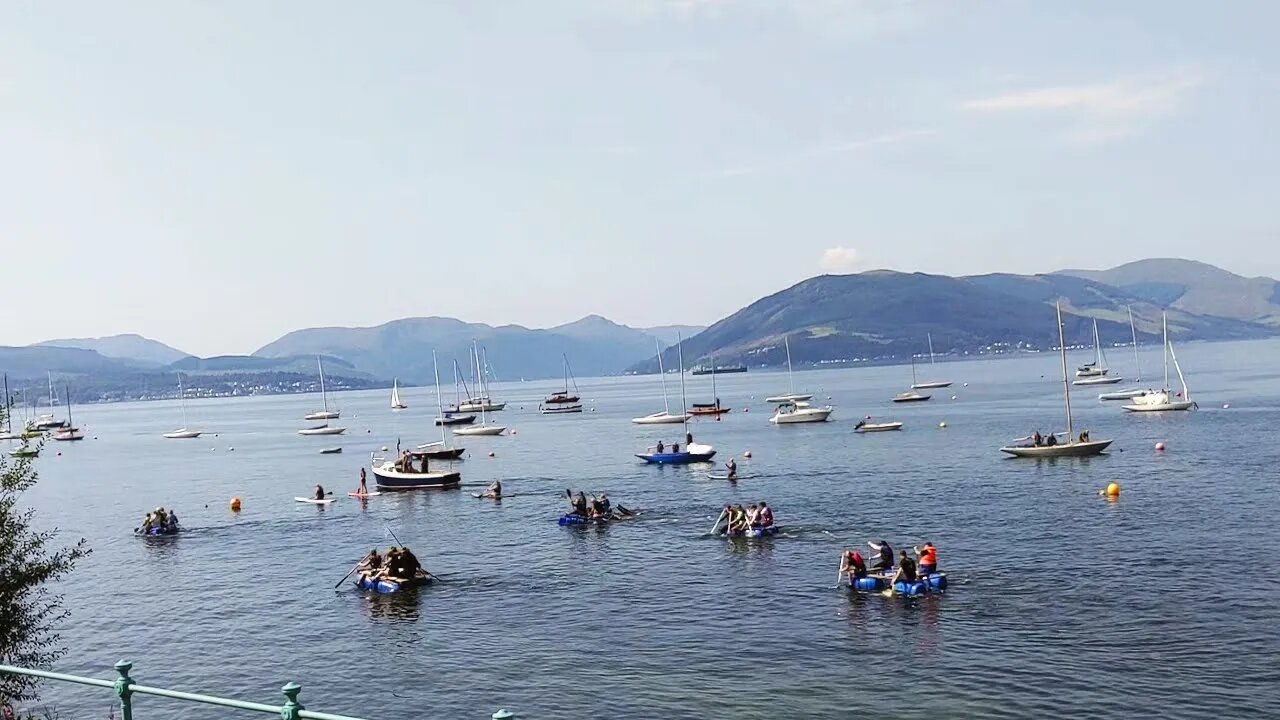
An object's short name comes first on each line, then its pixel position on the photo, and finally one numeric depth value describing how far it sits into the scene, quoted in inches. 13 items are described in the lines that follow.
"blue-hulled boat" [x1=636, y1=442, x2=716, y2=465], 4338.1
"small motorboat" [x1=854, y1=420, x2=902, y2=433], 5659.5
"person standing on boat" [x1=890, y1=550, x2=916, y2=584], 1808.6
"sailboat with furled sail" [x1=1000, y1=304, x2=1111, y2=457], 3825.8
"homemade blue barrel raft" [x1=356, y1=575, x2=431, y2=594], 2034.9
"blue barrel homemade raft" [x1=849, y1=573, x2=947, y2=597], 1791.3
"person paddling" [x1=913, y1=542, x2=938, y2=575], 1845.5
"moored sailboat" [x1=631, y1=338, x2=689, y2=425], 7130.9
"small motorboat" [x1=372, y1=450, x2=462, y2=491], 3799.2
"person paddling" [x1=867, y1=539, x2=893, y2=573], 1900.8
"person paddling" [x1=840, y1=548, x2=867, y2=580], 1868.8
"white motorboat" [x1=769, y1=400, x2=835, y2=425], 6545.3
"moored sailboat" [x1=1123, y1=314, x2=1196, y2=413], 5871.1
